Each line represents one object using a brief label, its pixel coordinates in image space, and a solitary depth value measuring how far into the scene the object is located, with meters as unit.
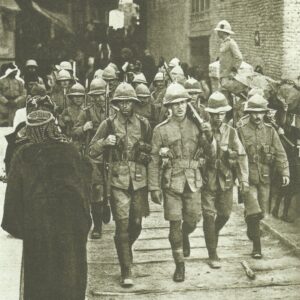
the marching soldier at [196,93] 10.92
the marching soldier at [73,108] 11.11
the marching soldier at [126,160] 8.25
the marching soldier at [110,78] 11.37
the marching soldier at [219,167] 8.75
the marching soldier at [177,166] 8.18
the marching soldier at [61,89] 13.11
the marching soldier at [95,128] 9.90
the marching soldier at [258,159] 9.18
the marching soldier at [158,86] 13.85
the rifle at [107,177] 8.47
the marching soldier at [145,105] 12.26
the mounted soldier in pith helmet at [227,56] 13.70
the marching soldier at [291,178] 10.83
